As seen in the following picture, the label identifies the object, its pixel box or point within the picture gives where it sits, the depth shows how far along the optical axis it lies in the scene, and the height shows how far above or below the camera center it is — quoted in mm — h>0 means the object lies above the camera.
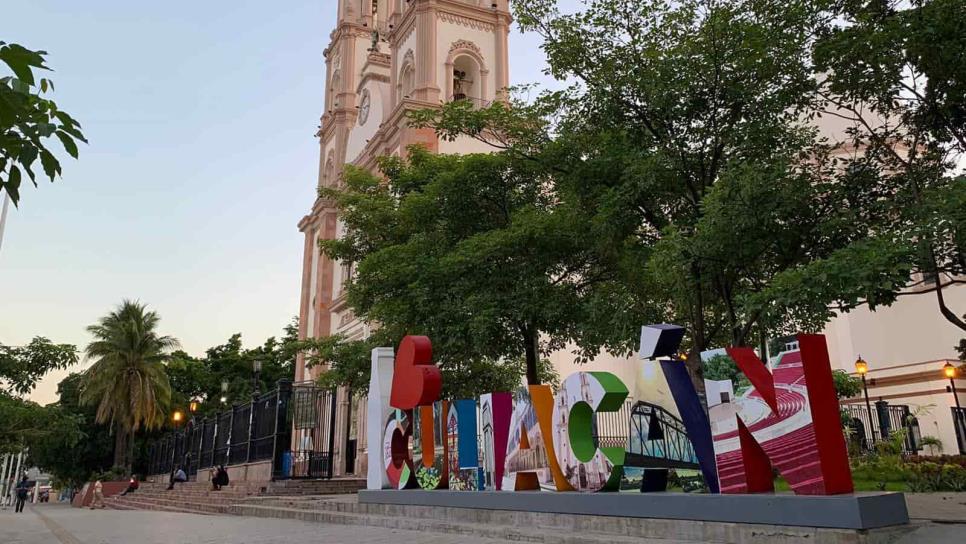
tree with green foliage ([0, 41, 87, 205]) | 2797 +1447
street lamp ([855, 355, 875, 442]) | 18906 +2431
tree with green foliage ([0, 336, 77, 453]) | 20125 +2613
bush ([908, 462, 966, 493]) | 11348 -274
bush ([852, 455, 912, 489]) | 12938 -153
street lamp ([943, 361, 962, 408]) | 18953 +2255
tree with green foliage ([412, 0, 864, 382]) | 8445 +4277
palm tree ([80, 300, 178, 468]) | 36906 +5254
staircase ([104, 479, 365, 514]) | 16438 -420
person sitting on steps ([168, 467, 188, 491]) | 26422 +4
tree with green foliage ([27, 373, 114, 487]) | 40688 +1277
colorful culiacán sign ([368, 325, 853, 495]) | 5734 +381
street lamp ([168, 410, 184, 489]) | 32034 +2779
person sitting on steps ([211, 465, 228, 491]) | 19891 -80
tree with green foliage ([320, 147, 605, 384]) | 12828 +3772
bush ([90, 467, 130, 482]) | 35625 +171
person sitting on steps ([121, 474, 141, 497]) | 28692 -305
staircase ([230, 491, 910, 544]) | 5301 -572
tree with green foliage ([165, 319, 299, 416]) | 45219 +6462
